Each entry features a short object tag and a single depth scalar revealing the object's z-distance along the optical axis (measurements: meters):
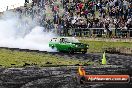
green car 31.45
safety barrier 33.41
